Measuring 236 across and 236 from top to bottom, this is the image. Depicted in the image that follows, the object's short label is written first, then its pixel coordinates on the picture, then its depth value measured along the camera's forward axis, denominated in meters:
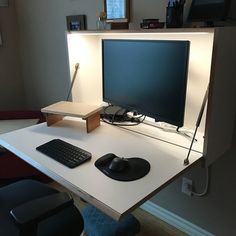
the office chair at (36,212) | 0.96
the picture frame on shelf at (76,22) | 2.07
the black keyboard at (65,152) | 1.22
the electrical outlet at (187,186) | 1.72
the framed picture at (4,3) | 2.62
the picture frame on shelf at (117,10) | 1.65
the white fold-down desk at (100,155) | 0.99
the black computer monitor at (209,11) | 1.23
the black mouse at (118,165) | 1.13
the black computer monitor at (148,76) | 1.22
